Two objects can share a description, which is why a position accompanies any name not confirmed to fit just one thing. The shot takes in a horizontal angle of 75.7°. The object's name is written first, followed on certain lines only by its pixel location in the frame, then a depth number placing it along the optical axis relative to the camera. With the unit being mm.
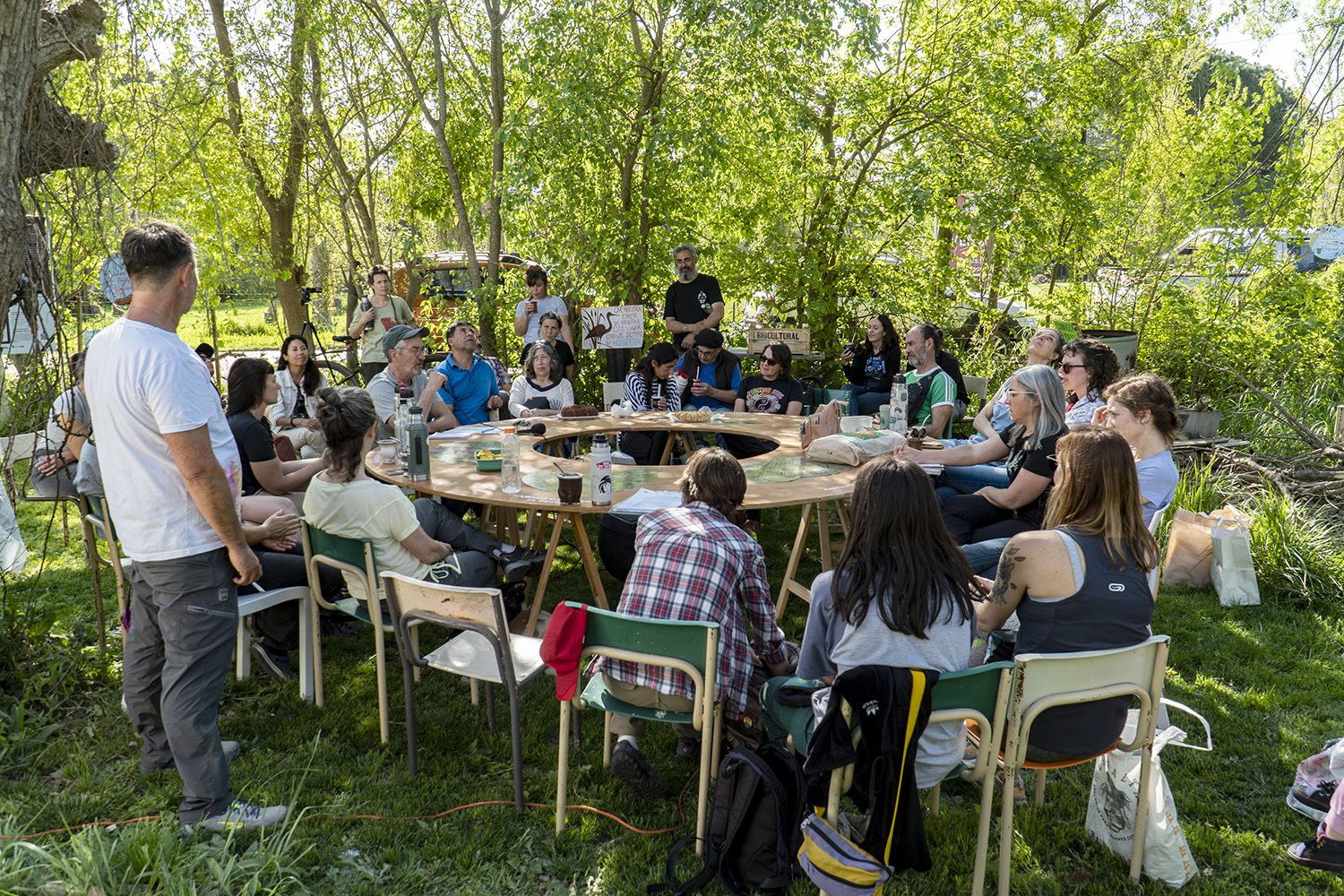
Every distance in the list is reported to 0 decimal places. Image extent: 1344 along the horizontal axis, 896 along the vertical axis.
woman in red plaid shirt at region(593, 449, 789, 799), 2662
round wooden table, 3824
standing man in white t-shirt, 2463
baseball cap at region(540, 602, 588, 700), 2545
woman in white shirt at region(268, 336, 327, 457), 5648
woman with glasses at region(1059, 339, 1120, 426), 4770
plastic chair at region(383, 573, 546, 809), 2787
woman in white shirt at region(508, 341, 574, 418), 6234
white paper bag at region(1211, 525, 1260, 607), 4629
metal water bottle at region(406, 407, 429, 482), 4141
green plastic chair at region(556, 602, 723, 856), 2473
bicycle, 8805
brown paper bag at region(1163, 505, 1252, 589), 4855
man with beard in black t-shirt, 7988
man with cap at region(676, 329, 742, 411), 6824
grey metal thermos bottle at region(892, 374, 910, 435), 5082
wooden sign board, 8250
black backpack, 2393
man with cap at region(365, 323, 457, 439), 5508
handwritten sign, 7996
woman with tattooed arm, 2516
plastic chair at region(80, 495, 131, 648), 3664
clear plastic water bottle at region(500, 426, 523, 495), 3971
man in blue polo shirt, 5922
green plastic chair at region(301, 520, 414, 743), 3227
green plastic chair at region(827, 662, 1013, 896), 2266
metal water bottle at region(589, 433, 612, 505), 3654
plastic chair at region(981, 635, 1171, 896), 2334
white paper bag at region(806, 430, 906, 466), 4480
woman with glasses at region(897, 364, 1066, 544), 3949
